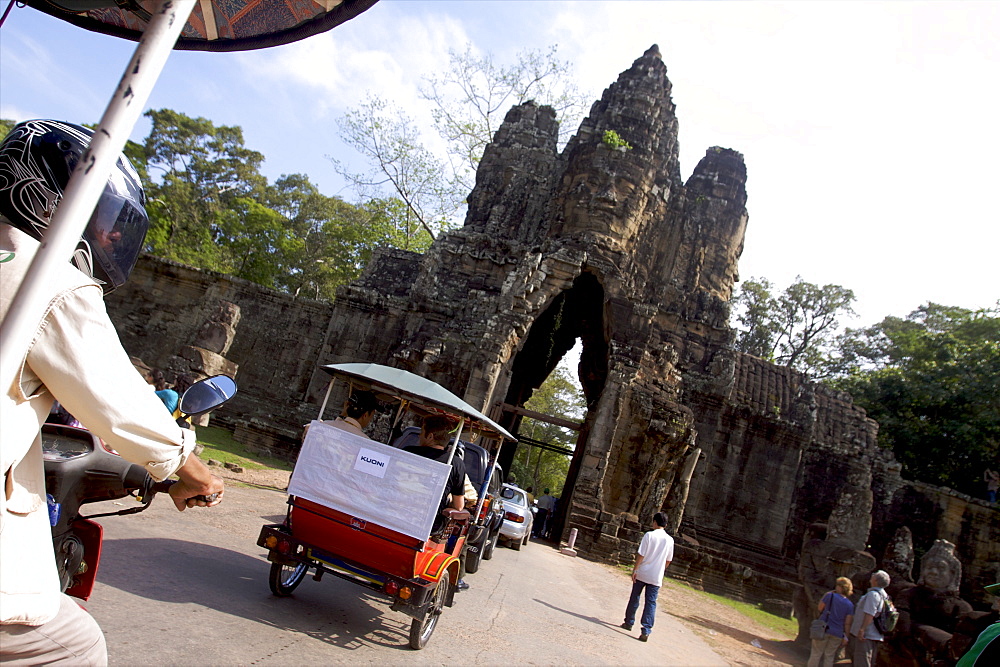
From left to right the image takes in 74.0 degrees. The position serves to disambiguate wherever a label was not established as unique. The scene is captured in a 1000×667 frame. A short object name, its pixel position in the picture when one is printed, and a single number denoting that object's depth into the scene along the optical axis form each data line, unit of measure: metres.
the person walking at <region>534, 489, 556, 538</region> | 21.25
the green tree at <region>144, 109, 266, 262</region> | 31.00
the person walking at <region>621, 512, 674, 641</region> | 8.74
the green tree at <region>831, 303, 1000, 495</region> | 23.72
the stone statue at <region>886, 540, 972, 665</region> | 9.26
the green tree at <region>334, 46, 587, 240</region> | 33.56
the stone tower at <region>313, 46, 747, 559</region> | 17.44
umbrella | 1.27
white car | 14.59
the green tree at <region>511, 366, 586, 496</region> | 43.59
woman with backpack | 8.81
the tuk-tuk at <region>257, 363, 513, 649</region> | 5.36
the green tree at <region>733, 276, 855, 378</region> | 39.00
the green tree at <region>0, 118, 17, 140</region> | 26.14
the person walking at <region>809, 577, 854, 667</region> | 9.20
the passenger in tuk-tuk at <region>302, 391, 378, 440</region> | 5.85
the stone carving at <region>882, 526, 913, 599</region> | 16.84
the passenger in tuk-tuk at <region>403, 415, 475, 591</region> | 5.93
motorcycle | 2.40
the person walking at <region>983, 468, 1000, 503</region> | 22.22
